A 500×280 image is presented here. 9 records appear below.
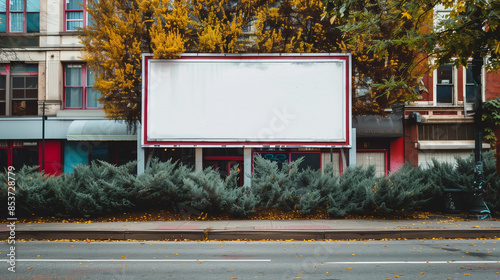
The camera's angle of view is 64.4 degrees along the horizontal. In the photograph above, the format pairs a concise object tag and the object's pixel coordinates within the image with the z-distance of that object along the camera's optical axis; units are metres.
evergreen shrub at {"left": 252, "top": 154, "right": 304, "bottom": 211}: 12.38
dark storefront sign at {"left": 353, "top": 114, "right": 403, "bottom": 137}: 19.22
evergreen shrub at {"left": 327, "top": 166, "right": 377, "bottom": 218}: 11.90
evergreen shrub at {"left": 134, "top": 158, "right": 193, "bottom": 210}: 12.11
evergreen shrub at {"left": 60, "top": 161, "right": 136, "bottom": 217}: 11.81
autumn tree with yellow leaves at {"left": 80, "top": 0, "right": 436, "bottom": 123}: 13.97
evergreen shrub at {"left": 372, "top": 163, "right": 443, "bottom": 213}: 11.66
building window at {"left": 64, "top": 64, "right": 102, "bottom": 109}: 19.86
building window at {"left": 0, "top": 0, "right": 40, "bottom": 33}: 19.75
